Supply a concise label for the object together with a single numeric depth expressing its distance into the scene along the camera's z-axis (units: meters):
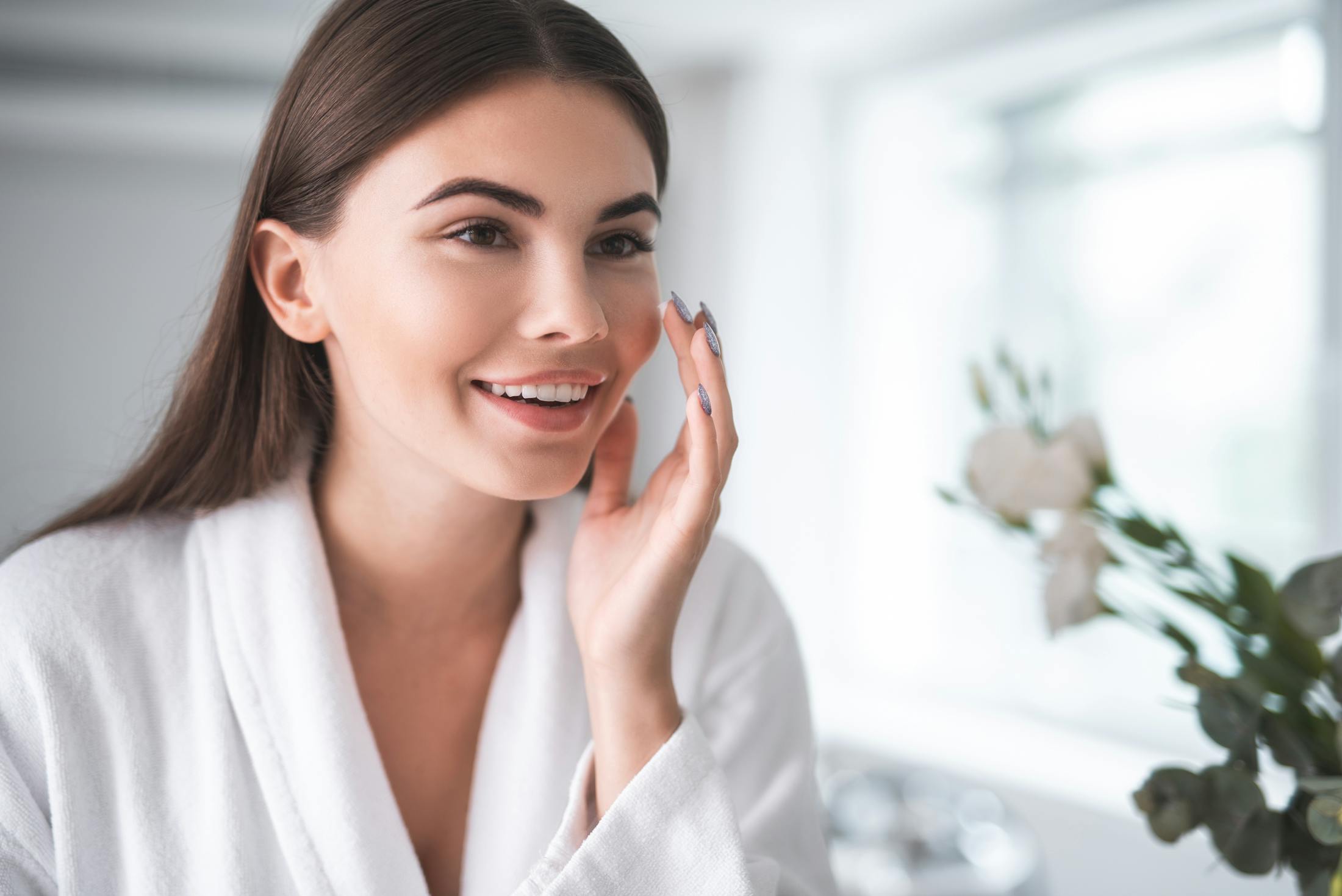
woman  0.82
